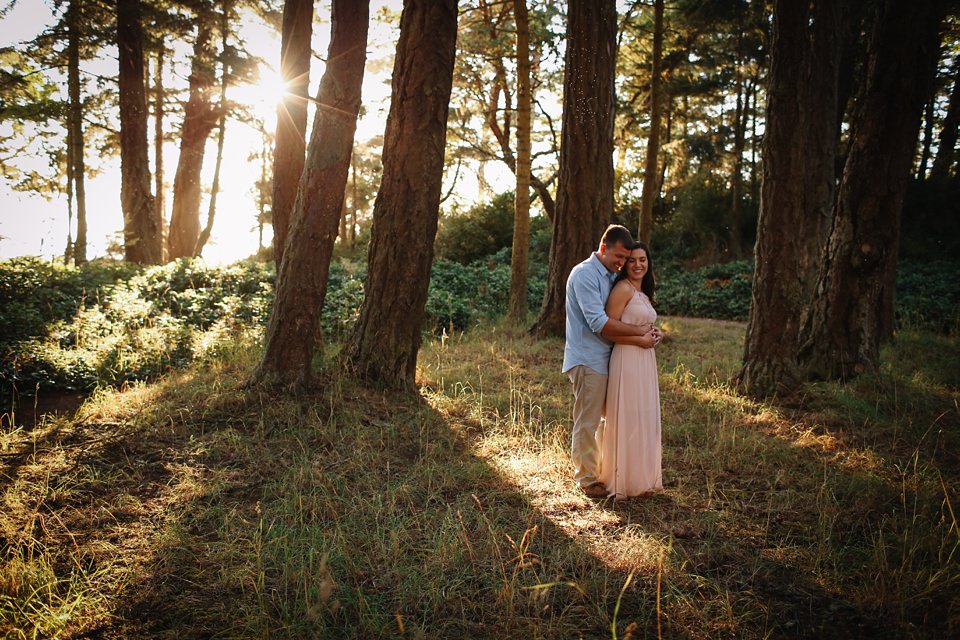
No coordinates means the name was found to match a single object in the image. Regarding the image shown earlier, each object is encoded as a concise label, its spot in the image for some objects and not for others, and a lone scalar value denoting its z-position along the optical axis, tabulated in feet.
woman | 13.48
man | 13.64
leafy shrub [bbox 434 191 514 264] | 81.71
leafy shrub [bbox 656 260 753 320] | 51.88
